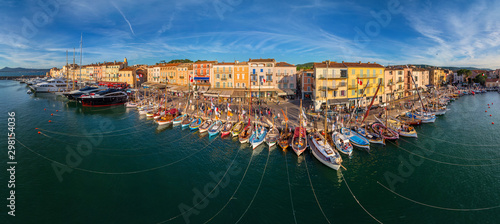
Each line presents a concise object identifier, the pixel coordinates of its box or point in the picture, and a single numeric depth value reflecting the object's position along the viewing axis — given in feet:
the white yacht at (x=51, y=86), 262.47
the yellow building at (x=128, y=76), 290.97
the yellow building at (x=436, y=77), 290.15
